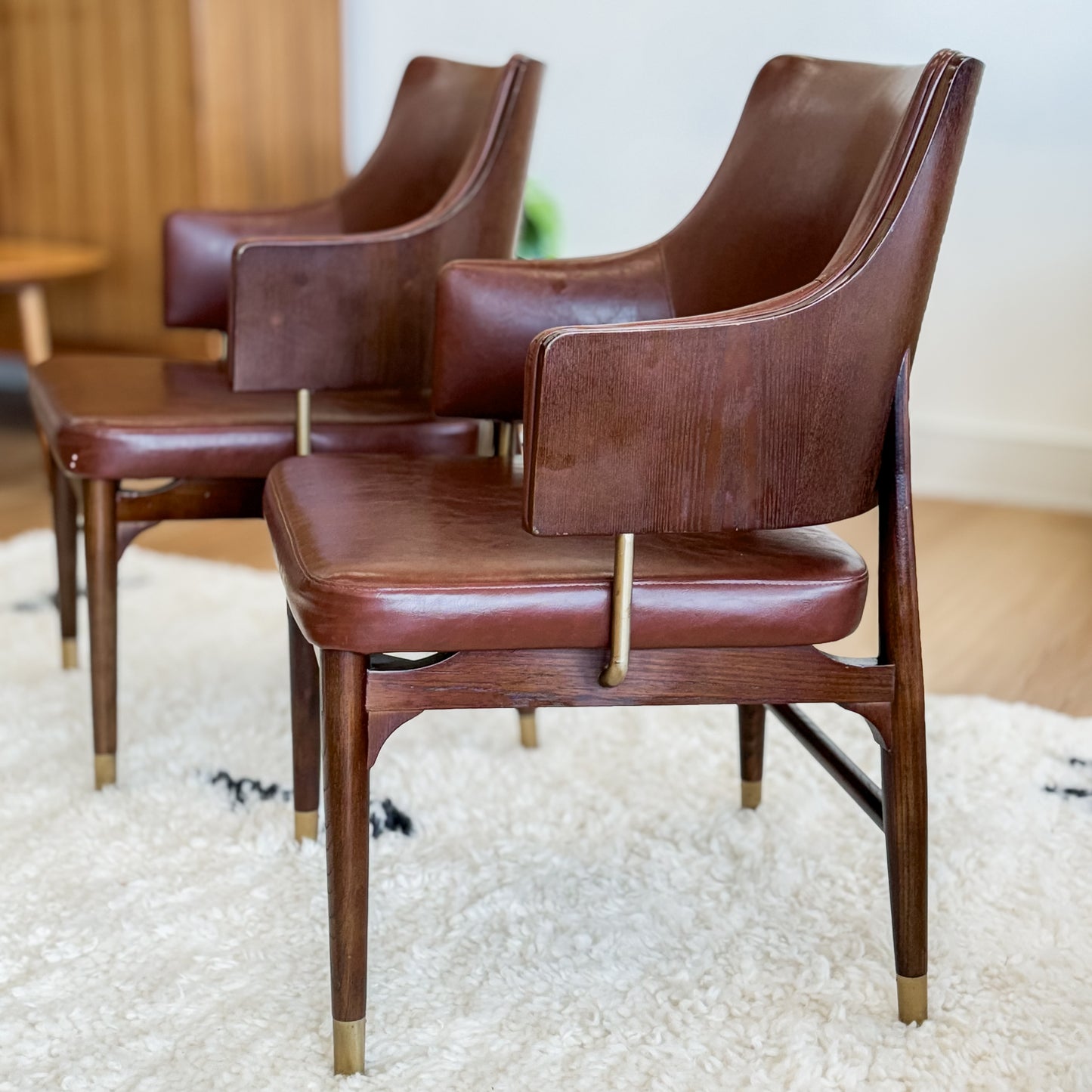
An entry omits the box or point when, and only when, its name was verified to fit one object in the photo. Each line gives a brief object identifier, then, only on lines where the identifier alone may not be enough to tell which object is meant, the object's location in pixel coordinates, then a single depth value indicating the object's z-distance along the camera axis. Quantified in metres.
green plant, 3.17
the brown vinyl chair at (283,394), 1.42
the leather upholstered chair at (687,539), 0.93
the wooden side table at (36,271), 3.04
